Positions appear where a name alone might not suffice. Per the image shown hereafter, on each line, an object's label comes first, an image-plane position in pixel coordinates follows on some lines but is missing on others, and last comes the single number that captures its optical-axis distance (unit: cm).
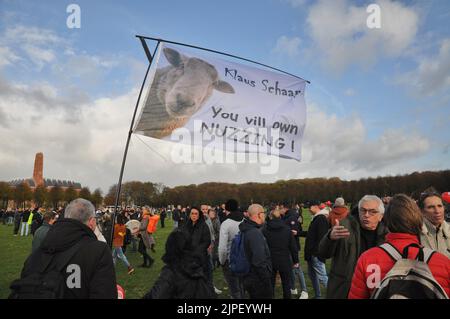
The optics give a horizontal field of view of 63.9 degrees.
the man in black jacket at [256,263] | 486
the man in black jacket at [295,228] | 739
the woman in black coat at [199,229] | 699
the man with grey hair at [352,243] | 361
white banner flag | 575
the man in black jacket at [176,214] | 2525
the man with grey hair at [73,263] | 256
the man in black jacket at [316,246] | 639
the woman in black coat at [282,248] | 646
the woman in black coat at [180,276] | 321
